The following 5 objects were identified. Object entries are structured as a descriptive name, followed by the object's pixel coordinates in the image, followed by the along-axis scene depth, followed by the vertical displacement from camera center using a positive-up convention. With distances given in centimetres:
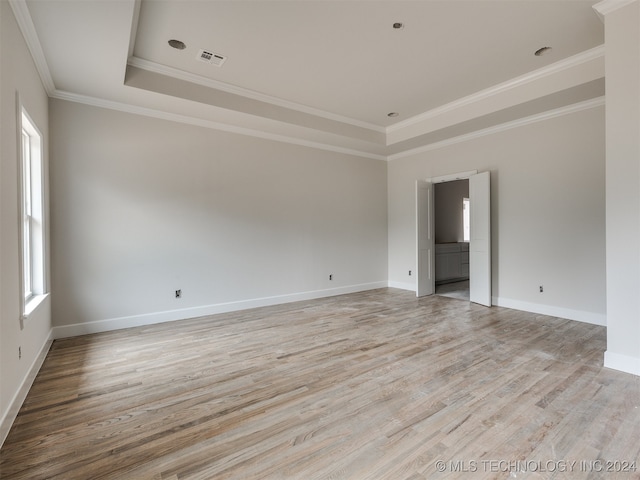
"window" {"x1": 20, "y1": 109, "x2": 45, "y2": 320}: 292 +25
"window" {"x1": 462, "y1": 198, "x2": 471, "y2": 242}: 795 +43
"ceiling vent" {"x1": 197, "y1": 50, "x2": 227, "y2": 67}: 324 +195
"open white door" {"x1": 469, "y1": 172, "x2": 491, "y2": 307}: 480 -7
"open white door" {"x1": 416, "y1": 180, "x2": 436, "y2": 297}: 570 -8
